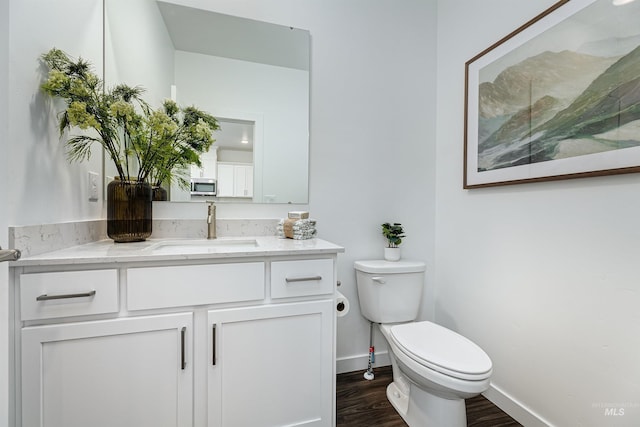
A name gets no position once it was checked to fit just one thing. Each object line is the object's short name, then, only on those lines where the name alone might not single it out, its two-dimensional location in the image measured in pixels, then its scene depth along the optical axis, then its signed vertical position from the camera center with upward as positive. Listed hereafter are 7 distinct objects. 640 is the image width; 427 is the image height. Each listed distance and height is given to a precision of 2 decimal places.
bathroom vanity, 0.93 -0.47
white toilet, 1.12 -0.61
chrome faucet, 1.56 -0.08
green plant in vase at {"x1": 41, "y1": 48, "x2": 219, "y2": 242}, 1.10 +0.33
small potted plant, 1.83 -0.20
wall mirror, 1.54 +0.71
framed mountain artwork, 1.05 +0.49
